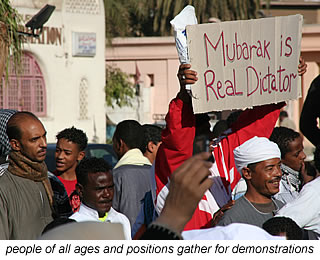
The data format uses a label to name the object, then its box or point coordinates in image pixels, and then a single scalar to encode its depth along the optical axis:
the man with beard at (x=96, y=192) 7.97
